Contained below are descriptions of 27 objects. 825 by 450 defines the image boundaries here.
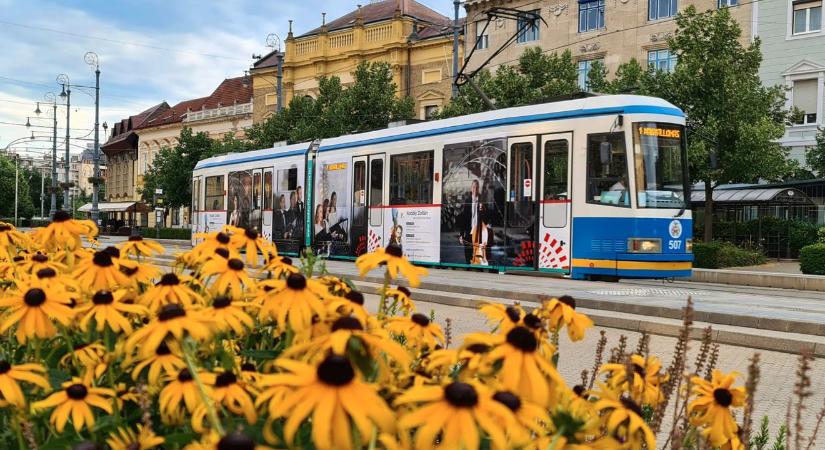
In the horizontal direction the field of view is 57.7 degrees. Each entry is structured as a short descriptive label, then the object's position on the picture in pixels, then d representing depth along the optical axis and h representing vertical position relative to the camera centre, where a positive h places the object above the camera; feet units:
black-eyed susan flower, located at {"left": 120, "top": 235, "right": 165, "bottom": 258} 9.44 -0.43
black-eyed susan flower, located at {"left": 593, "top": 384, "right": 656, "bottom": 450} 5.08 -1.39
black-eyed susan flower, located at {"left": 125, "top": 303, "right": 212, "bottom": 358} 5.25 -0.81
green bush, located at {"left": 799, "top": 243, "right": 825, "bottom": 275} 66.74 -3.20
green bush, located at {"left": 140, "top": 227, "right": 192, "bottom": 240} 165.68 -4.25
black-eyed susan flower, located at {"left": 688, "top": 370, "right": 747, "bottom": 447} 6.79 -1.72
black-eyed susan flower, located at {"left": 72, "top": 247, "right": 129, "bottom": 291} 7.58 -0.62
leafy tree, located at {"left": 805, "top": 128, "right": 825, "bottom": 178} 99.35 +9.03
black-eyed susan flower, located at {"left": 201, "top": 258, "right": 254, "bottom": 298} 7.28 -0.59
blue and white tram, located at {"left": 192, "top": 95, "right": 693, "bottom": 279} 47.14 +2.09
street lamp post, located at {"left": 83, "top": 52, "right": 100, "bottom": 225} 156.35 +10.32
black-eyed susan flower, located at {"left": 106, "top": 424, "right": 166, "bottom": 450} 4.95 -1.62
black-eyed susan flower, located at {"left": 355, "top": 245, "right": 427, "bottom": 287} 7.02 -0.43
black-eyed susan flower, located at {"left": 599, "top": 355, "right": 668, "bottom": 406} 7.07 -1.58
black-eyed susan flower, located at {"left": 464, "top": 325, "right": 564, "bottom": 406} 4.38 -0.89
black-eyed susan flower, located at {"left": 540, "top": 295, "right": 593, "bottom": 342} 7.21 -0.96
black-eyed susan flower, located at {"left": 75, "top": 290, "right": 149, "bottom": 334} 6.48 -0.87
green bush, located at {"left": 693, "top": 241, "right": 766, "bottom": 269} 77.82 -3.52
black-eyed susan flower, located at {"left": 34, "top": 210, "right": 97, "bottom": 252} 9.29 -0.25
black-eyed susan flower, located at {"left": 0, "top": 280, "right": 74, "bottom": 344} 6.33 -0.85
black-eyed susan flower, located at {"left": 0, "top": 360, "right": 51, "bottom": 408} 5.49 -1.28
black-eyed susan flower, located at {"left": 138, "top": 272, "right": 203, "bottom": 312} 6.69 -0.74
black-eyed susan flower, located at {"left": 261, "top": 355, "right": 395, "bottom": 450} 3.52 -0.91
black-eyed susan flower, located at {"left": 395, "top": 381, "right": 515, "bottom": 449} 3.69 -1.01
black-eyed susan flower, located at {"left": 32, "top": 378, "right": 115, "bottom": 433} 5.59 -1.46
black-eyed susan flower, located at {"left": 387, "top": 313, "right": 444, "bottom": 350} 7.34 -1.11
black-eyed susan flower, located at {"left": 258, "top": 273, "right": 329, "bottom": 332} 5.45 -0.66
